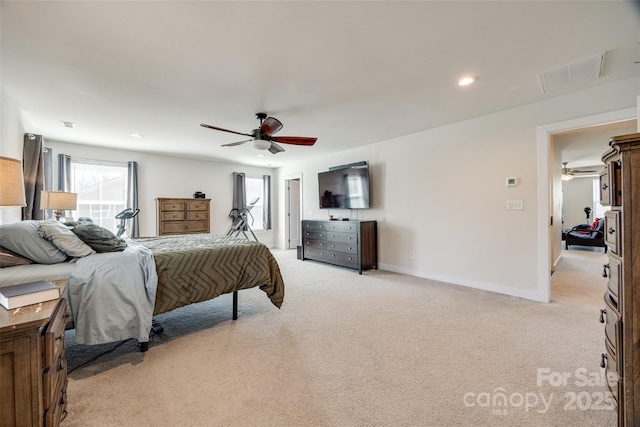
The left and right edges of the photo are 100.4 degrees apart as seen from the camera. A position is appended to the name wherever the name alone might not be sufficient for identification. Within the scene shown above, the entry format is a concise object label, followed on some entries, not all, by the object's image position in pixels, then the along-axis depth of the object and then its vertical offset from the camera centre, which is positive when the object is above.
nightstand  0.90 -0.54
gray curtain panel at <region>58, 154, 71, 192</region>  4.72 +0.78
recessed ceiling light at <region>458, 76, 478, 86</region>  2.59 +1.31
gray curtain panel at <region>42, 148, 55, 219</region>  4.40 +0.79
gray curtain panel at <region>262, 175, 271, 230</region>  7.63 +0.37
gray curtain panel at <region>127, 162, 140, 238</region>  5.42 +0.48
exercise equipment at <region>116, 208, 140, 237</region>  5.05 +0.00
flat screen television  5.03 +0.54
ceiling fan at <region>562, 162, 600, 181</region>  7.34 +1.20
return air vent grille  2.31 +1.30
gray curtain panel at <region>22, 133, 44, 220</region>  3.42 +0.59
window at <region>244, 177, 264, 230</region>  7.50 +0.45
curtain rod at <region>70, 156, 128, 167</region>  5.02 +1.08
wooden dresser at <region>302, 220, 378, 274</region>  4.73 -0.55
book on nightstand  1.09 -0.33
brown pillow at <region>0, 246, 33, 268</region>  1.69 -0.27
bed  1.78 -0.49
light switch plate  3.34 +0.10
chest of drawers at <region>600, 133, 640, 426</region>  1.13 -0.25
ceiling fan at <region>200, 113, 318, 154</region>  3.11 +0.94
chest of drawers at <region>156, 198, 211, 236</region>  5.59 -0.01
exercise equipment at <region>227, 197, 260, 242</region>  6.86 -0.16
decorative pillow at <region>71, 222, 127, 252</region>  2.07 -0.17
